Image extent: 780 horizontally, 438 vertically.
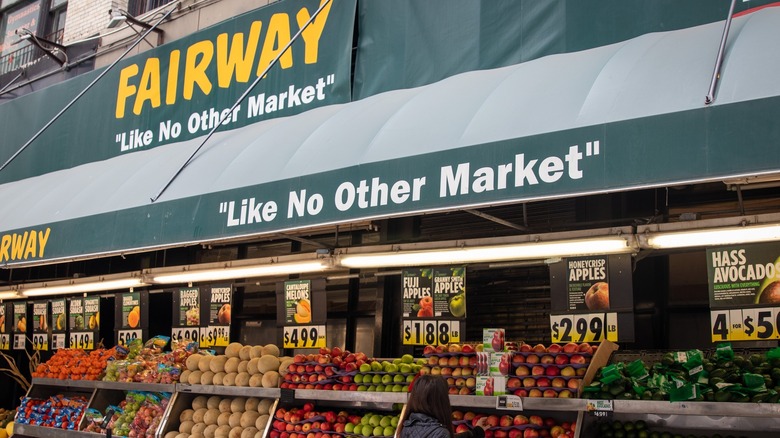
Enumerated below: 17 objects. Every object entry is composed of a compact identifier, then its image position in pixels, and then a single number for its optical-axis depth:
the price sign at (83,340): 11.98
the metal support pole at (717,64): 4.76
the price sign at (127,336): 11.41
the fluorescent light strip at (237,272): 8.43
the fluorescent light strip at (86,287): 10.44
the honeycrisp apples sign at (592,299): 6.76
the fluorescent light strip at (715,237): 5.72
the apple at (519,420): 6.40
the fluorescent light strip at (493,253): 6.43
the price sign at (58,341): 12.48
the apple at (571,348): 6.38
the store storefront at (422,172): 5.25
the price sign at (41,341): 12.80
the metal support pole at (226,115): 8.18
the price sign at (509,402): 6.15
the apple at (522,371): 6.37
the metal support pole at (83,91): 11.03
